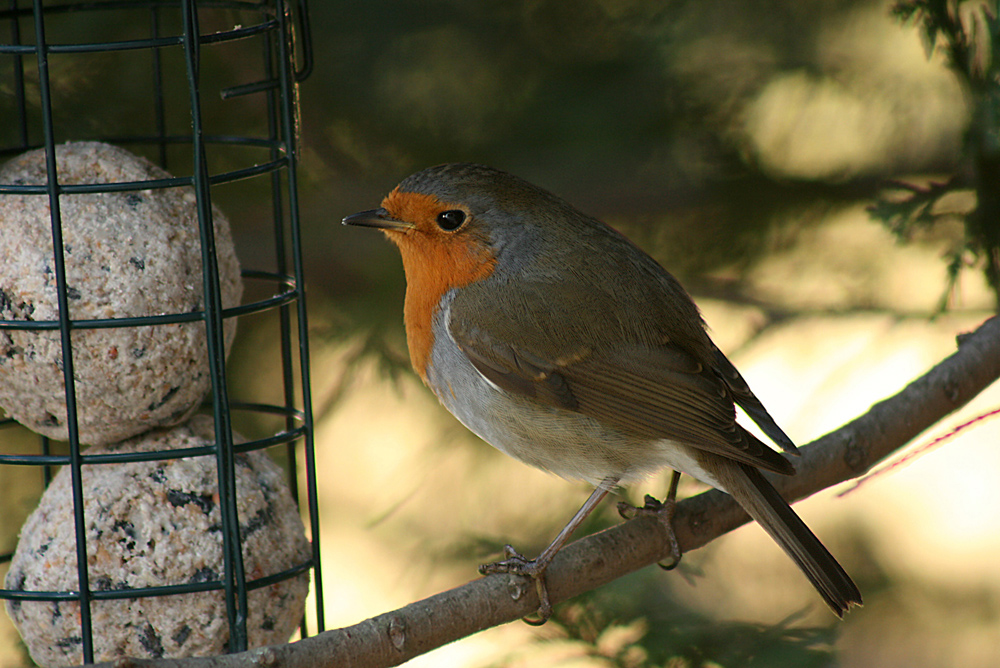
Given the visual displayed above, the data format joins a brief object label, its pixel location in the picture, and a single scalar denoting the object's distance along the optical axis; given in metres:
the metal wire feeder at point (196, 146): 4.08
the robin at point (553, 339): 5.21
